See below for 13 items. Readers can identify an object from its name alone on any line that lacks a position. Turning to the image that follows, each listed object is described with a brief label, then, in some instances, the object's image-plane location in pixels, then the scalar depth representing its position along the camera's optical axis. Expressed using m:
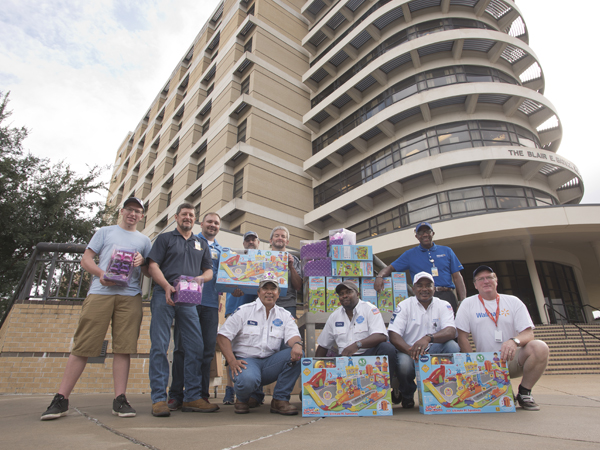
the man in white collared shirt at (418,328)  3.44
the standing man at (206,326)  3.52
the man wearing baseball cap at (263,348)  3.15
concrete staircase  9.36
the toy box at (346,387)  2.92
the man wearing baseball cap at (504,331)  3.16
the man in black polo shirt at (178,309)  3.13
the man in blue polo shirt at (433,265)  4.61
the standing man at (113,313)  2.91
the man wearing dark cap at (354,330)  3.51
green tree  12.09
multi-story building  16.97
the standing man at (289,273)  4.42
